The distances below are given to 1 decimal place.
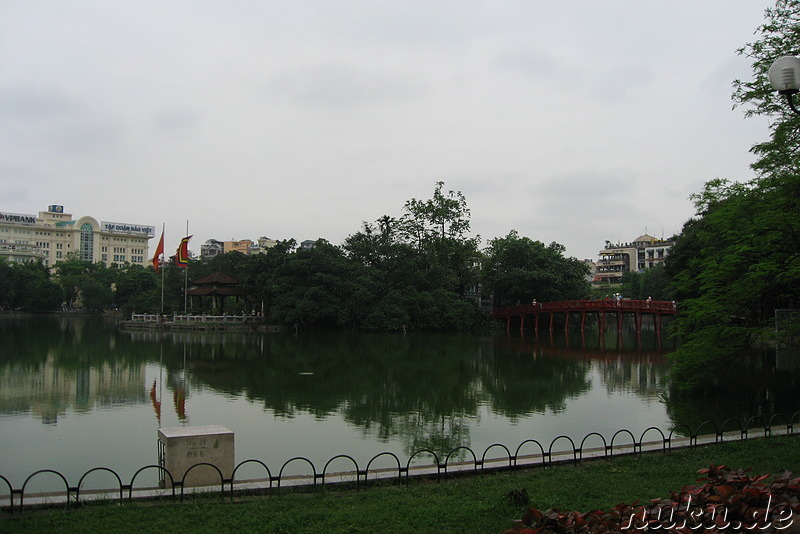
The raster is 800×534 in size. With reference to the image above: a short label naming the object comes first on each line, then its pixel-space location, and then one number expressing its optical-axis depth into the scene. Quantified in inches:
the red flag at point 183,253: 2043.6
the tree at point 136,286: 2352.4
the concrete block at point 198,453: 361.7
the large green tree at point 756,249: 519.5
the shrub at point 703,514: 185.5
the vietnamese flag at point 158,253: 2133.4
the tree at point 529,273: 2156.7
